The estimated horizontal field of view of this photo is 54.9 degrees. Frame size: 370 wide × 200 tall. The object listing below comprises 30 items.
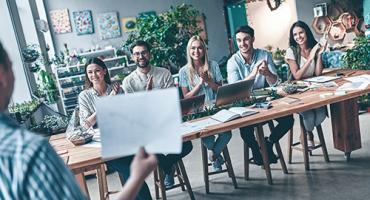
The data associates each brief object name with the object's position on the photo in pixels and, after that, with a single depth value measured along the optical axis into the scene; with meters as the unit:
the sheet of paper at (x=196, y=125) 2.28
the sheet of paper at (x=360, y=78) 2.83
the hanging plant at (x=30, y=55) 4.21
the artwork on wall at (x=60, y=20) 7.97
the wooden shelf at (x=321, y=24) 6.91
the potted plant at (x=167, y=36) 4.59
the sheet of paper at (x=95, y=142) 2.25
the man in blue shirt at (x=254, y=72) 3.06
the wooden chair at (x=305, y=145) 3.08
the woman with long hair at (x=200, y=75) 3.23
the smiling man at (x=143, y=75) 3.24
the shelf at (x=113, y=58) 7.68
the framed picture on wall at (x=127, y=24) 8.39
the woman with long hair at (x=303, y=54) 3.29
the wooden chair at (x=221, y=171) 2.96
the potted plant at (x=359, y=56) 4.32
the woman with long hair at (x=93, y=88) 2.89
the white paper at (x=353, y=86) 2.65
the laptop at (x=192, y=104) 2.53
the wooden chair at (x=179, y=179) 2.70
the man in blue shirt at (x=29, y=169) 0.69
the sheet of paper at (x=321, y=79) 3.07
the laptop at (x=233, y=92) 2.62
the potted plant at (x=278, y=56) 6.59
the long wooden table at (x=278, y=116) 2.07
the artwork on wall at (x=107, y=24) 8.27
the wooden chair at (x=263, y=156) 2.87
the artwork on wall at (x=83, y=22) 8.11
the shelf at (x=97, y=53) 7.88
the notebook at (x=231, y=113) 2.38
